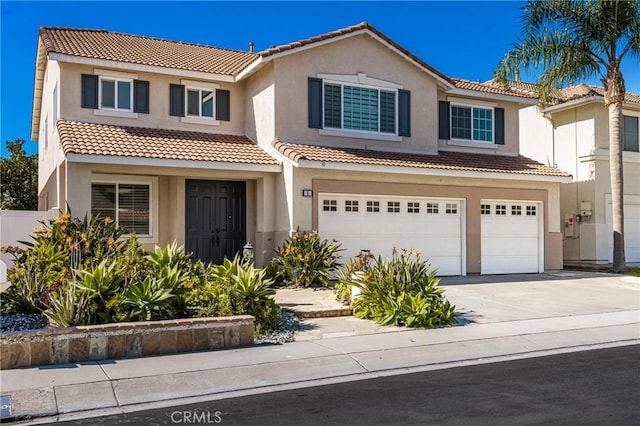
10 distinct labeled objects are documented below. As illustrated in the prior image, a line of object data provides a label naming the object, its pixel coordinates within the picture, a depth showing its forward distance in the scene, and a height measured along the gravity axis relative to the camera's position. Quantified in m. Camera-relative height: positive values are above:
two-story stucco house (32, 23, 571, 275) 16.12 +1.89
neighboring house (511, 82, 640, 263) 22.20 +2.13
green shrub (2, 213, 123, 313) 9.93 -0.51
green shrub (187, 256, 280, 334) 9.91 -1.17
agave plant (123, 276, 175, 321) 9.09 -1.06
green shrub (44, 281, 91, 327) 8.61 -1.15
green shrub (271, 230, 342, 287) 14.81 -0.83
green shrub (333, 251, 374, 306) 12.38 -1.01
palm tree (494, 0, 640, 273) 19.48 +5.63
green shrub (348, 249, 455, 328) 10.95 -1.29
